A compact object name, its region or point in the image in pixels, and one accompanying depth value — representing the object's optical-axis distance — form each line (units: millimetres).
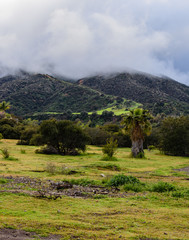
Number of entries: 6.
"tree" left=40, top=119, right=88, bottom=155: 37375
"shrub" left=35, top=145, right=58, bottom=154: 37406
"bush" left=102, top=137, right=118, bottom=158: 29672
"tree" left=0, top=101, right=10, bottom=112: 89250
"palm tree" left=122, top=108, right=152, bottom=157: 36312
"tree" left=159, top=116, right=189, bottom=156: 45125
